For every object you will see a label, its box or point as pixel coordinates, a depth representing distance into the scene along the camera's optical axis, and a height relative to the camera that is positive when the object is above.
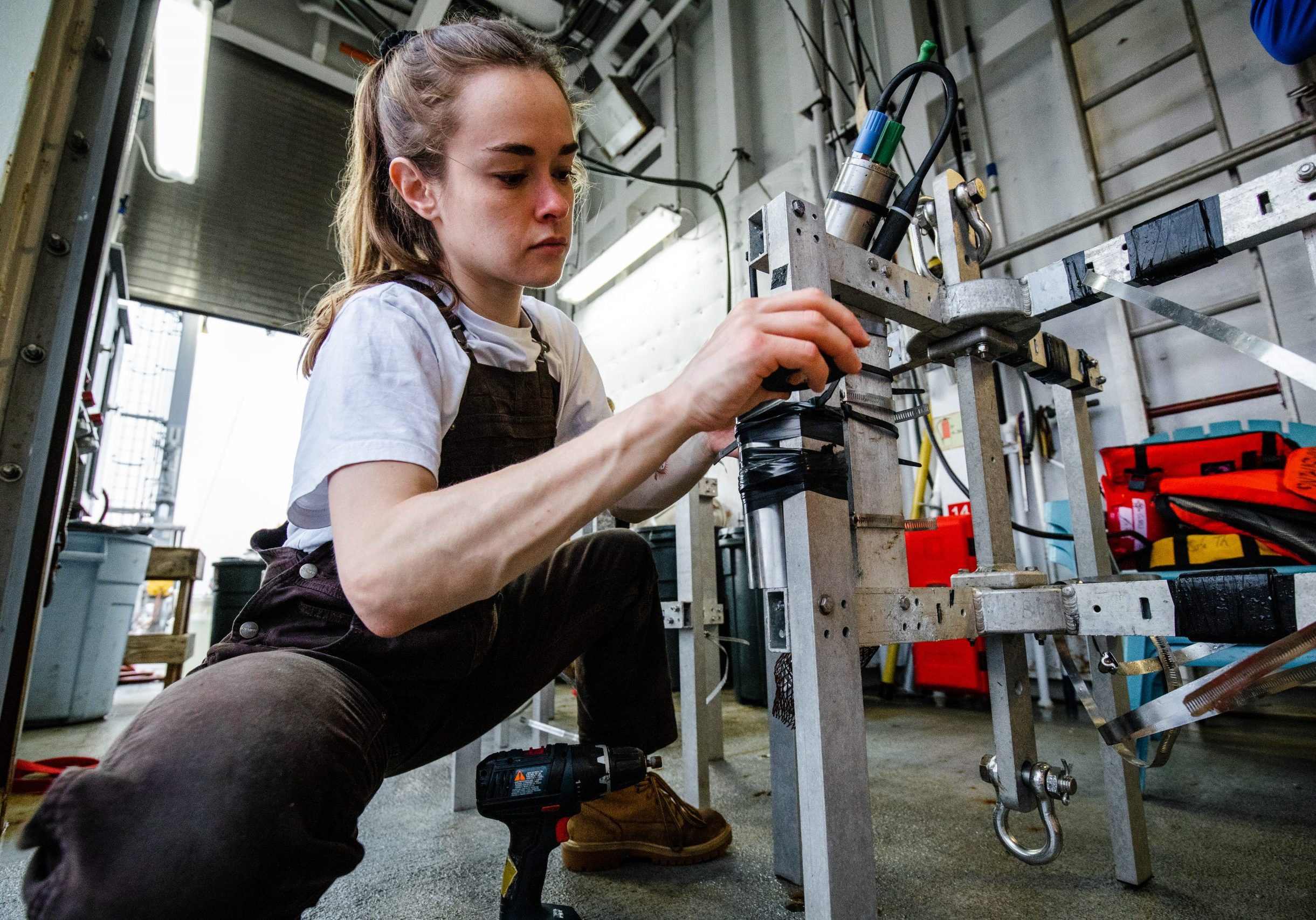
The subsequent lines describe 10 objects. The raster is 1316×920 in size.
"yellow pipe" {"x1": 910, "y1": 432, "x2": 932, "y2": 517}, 2.62 +0.44
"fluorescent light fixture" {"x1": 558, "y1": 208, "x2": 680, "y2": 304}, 3.85 +2.20
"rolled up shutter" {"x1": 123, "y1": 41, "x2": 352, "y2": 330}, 3.44 +2.17
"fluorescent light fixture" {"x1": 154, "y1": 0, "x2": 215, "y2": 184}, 2.58 +2.26
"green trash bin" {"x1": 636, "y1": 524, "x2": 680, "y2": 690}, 2.82 +0.18
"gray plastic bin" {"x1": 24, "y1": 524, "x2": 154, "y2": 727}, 2.42 -0.08
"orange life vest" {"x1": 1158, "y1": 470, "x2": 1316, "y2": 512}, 1.24 +0.19
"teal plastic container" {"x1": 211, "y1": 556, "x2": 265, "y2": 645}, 3.13 +0.10
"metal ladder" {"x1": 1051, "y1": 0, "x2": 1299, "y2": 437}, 1.99 +1.57
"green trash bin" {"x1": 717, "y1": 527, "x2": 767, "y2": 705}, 2.69 -0.10
